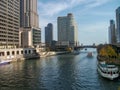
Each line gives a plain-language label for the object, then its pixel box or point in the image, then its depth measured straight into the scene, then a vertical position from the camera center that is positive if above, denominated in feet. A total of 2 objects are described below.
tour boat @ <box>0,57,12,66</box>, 197.98 -36.24
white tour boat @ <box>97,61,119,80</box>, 110.36 -32.96
